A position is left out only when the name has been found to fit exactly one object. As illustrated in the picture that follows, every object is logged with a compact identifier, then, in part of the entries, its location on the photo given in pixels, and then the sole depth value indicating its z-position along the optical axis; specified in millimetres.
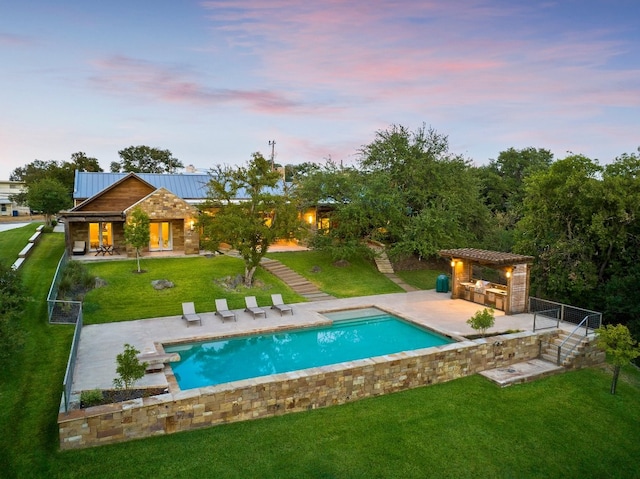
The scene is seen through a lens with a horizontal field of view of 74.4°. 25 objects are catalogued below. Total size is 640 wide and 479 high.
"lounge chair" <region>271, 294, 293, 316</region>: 18203
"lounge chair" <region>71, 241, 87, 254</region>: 24266
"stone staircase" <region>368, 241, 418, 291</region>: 25370
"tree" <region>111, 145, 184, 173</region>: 67375
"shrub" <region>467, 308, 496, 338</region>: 14984
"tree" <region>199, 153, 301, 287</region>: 20359
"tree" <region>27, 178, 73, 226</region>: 34781
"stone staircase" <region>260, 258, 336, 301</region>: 21422
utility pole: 44781
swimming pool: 12758
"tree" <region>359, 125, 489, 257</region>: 25438
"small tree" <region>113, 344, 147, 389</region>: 10007
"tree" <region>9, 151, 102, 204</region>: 46125
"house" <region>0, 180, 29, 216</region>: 60300
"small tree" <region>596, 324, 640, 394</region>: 12219
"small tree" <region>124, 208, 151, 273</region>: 20609
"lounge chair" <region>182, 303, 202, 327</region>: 16156
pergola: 18234
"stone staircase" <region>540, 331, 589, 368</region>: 14312
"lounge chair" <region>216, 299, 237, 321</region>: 16906
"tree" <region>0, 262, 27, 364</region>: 8750
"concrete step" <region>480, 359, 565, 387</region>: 12862
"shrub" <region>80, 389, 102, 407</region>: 9412
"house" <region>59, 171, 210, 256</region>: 24516
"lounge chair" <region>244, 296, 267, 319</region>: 17725
